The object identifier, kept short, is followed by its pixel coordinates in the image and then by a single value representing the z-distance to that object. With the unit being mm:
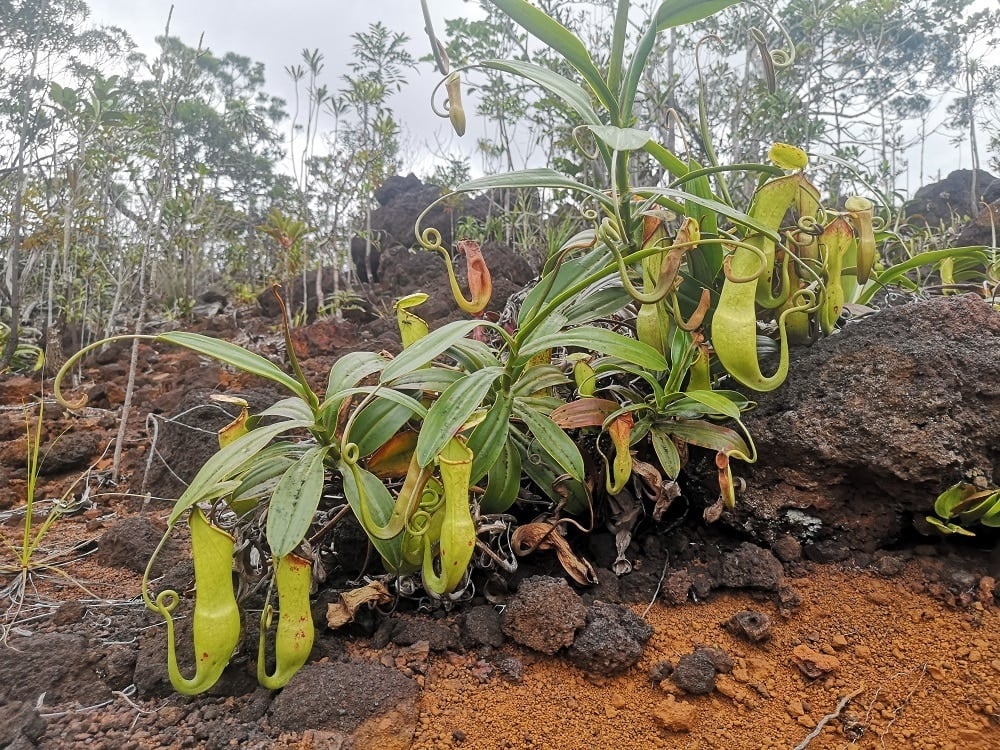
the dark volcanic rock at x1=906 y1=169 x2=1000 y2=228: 5059
